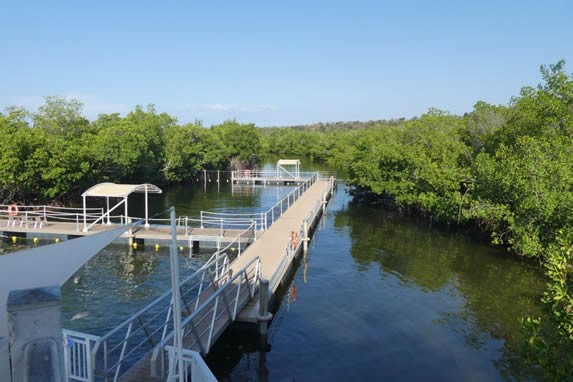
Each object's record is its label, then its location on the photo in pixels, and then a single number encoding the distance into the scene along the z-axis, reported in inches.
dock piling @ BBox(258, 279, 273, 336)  494.0
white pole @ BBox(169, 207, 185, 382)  217.3
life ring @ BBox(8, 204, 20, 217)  1006.4
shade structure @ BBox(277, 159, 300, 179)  2048.1
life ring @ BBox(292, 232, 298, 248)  791.1
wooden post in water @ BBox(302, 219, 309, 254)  875.0
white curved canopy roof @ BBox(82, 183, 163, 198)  924.0
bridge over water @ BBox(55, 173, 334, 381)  314.7
